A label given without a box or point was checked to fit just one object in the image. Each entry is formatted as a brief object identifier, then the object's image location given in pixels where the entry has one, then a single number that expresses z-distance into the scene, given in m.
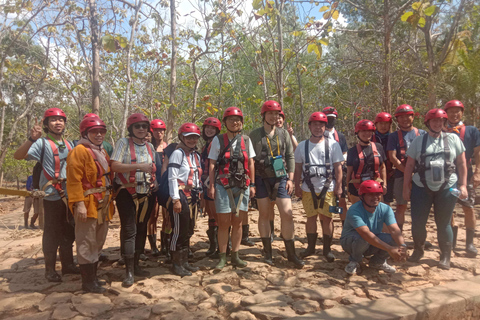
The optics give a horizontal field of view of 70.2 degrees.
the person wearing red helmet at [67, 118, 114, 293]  3.85
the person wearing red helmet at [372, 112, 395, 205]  5.51
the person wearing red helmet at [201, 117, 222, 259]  5.46
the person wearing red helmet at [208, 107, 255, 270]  4.63
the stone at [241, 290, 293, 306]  3.73
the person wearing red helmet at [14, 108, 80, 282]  4.30
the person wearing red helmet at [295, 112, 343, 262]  4.95
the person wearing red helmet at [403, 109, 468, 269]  4.62
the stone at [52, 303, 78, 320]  3.46
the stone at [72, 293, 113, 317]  3.56
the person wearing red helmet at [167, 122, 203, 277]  4.45
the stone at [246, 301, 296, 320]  3.39
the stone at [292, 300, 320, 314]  3.51
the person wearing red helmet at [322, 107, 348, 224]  5.74
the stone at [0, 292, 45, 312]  3.65
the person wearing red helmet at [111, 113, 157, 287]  4.17
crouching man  4.32
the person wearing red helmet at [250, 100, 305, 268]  4.85
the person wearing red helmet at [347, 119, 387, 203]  5.11
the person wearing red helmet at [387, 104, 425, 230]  5.31
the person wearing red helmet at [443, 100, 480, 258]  5.14
